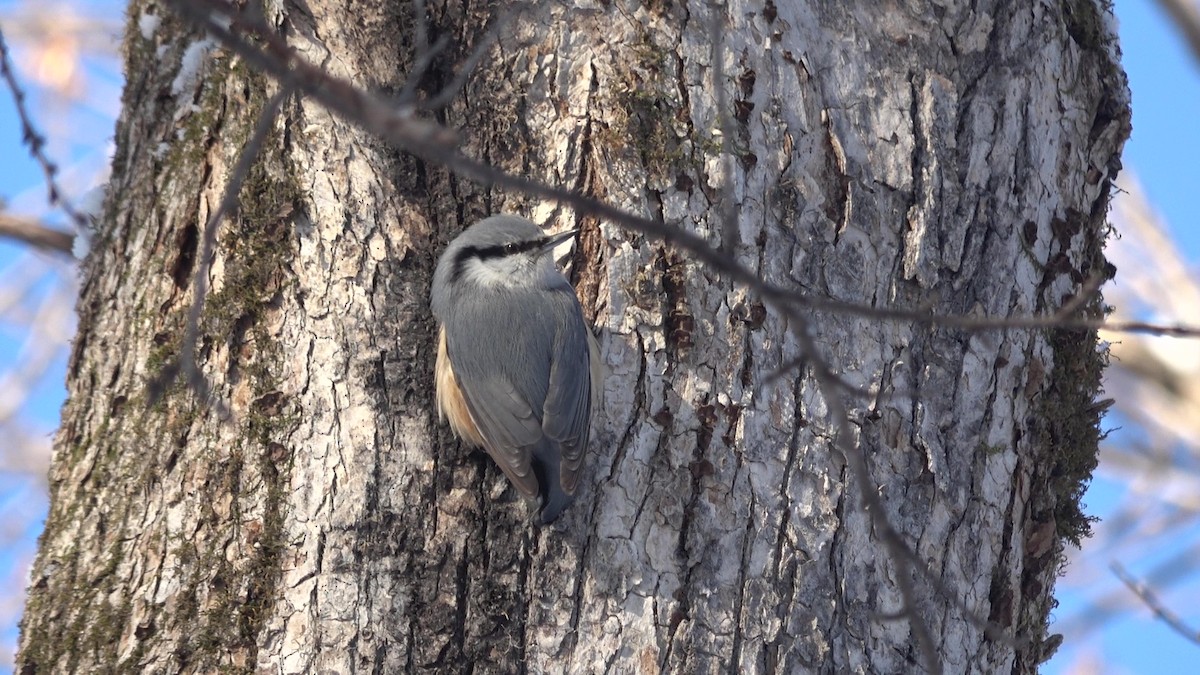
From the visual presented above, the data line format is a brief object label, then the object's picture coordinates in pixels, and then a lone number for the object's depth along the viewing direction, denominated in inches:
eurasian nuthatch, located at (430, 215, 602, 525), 232.4
